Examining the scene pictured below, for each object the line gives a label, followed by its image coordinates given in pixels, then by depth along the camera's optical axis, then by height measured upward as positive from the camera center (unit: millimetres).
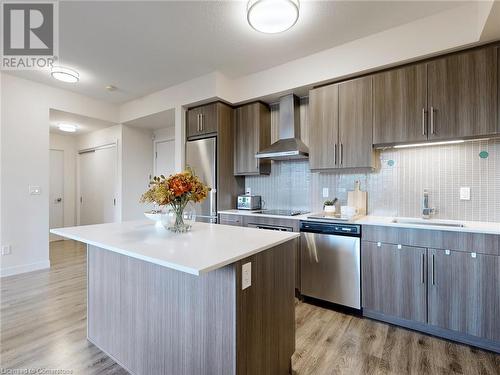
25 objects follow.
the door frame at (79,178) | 4926 +255
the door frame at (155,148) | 5310 +906
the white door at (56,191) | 5707 -37
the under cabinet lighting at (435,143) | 2377 +443
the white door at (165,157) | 5102 +669
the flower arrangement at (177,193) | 1678 -29
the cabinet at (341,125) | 2621 +708
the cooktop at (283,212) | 2971 -313
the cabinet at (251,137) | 3492 +754
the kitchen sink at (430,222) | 2252 -342
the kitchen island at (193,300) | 1179 -640
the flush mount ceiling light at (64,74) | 3234 +1555
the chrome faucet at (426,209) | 2519 -226
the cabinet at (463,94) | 2049 +813
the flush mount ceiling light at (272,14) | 1905 +1403
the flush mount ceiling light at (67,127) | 4754 +1223
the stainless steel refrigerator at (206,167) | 3566 +317
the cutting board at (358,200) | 2914 -148
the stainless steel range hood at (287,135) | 3125 +720
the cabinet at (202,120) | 3547 +1040
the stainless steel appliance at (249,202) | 3539 -203
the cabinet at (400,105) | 2326 +816
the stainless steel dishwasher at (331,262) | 2400 -769
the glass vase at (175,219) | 1795 -227
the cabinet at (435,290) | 1876 -872
